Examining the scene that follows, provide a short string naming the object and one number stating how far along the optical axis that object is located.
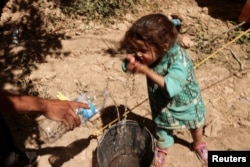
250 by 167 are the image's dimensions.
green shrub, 4.47
